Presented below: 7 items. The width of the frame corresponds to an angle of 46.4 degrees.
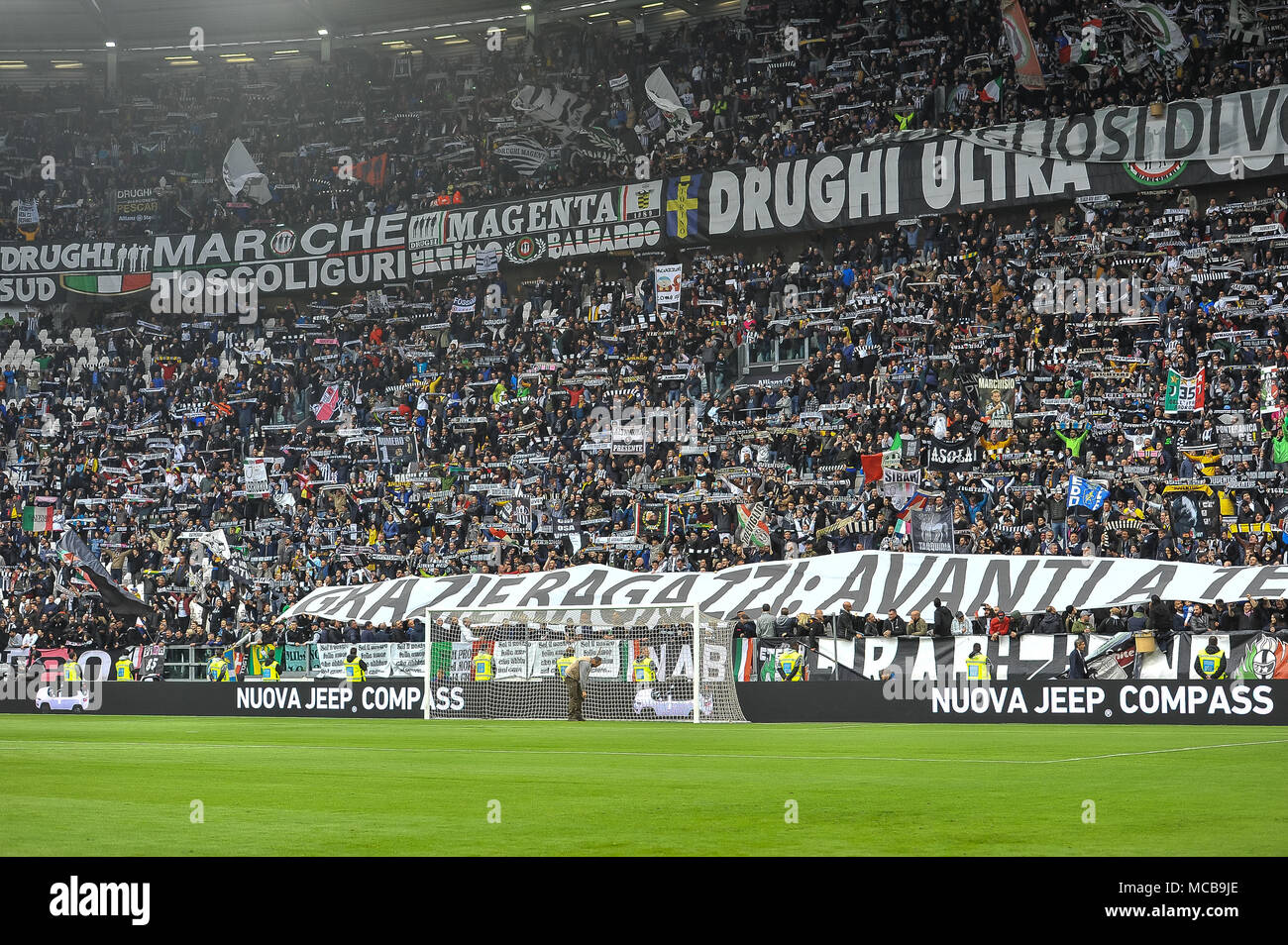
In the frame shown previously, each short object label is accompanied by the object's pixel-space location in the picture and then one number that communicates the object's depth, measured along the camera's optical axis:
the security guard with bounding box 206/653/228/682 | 32.06
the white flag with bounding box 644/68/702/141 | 42.06
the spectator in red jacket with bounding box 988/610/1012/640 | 25.67
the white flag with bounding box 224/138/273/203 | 47.78
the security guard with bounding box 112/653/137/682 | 32.75
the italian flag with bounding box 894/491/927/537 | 29.42
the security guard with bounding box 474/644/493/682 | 29.12
